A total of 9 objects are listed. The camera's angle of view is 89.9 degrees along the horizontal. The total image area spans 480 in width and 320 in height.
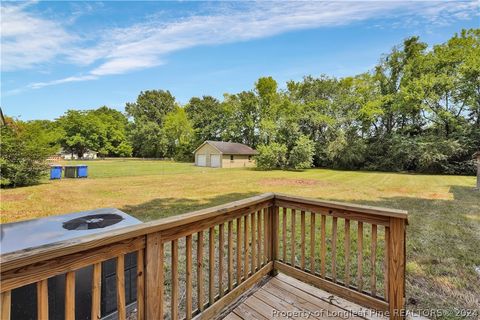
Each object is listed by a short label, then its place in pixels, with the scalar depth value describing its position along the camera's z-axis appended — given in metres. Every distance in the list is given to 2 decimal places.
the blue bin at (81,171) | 13.86
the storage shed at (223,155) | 26.69
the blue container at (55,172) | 12.84
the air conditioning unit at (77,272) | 1.64
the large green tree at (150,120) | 41.56
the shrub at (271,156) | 21.88
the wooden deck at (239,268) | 1.20
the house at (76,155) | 43.62
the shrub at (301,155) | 21.22
